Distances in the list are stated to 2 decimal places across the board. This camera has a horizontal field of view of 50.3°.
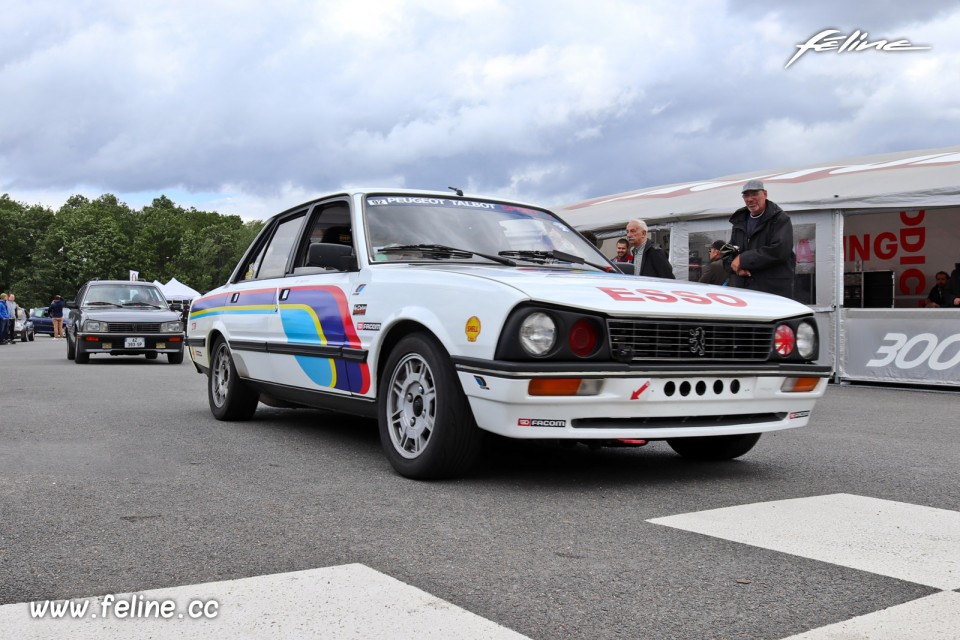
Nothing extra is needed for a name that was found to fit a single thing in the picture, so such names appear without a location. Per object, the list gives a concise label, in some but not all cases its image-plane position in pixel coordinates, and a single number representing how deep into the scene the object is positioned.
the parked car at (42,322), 51.91
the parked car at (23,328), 34.66
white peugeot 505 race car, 4.47
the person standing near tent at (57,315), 42.28
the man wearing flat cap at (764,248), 8.78
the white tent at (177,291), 51.88
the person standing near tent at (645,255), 9.48
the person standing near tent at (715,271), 9.69
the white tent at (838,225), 12.08
